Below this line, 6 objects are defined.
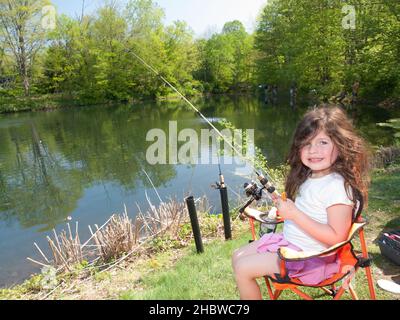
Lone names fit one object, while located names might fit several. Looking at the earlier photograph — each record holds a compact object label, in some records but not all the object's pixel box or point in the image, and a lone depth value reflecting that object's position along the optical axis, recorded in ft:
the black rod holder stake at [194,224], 12.78
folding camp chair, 6.39
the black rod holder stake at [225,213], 14.09
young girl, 6.56
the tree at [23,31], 116.06
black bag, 10.01
